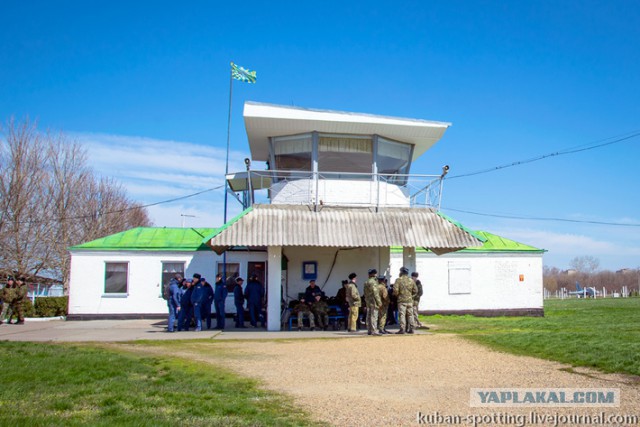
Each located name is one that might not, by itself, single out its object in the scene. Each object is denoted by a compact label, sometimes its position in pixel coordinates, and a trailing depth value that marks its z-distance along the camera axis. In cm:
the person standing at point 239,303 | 1961
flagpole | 2189
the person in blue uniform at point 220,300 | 1886
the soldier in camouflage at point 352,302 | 1739
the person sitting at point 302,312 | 1836
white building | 1750
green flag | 2191
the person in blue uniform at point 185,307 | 1841
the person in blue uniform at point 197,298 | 1850
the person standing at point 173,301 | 1789
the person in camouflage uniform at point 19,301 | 2156
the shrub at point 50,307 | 2473
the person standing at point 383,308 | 1692
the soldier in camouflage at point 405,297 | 1681
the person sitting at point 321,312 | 1853
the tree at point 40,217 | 3538
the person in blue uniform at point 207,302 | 1875
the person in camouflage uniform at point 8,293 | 2139
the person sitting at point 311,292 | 1880
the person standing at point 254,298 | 1955
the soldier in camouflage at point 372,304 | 1659
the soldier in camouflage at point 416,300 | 1776
